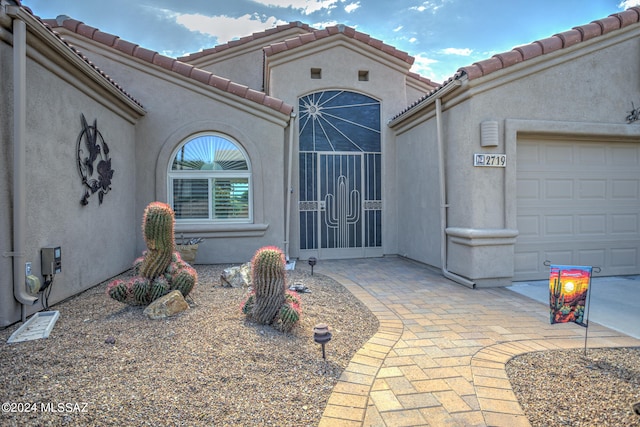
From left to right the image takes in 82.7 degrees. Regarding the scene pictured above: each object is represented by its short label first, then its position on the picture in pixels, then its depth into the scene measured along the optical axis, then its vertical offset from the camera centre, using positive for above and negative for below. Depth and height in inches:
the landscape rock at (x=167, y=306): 161.3 -42.5
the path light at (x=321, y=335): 123.1 -42.0
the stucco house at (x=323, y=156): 181.6 +41.5
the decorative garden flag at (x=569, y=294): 139.4 -32.6
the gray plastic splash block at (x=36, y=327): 139.1 -46.2
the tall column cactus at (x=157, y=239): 171.6 -12.4
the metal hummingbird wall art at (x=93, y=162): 215.9 +32.3
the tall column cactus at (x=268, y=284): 152.4 -30.5
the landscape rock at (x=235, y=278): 227.3 -41.7
